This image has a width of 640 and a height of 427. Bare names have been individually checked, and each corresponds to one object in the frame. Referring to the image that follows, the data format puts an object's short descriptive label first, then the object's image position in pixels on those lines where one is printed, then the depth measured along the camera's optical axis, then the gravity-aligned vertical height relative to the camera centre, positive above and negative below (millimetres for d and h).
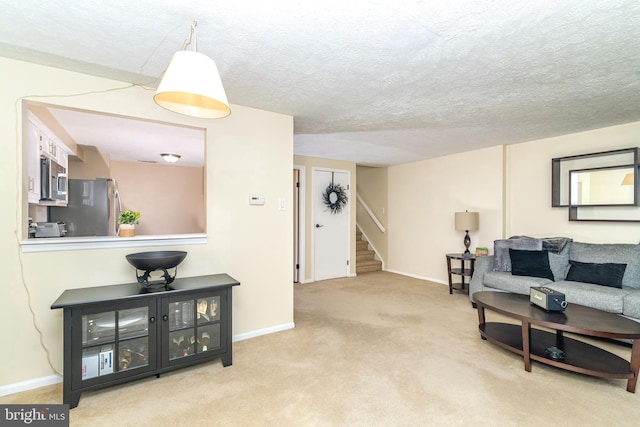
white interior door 5285 -322
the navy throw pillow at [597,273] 2920 -605
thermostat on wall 2861 +126
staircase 6016 -933
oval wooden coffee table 1994 -1002
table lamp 4418 -111
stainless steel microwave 2957 +346
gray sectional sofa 2748 -632
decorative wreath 5375 +284
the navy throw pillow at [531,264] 3389 -583
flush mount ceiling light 4922 +936
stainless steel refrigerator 3854 +51
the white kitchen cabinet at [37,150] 2676 +625
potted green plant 2414 -83
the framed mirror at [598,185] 3240 +332
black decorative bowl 2072 -343
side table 4352 -842
